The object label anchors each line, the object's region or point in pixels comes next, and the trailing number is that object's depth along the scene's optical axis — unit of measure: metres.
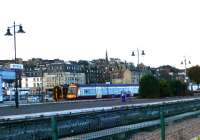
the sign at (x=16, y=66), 45.06
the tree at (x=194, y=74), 128.73
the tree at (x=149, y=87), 71.12
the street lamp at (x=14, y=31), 47.56
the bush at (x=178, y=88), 83.06
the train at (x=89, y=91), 86.61
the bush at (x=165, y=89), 77.75
